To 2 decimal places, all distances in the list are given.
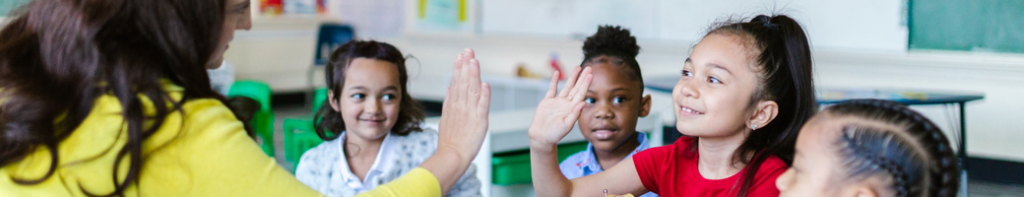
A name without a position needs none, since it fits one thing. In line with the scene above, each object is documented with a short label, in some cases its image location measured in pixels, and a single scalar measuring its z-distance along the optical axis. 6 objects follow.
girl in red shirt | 1.17
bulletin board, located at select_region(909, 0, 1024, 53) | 3.67
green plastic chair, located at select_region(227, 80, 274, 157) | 3.71
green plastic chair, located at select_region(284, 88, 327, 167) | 3.49
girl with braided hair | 0.88
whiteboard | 4.09
